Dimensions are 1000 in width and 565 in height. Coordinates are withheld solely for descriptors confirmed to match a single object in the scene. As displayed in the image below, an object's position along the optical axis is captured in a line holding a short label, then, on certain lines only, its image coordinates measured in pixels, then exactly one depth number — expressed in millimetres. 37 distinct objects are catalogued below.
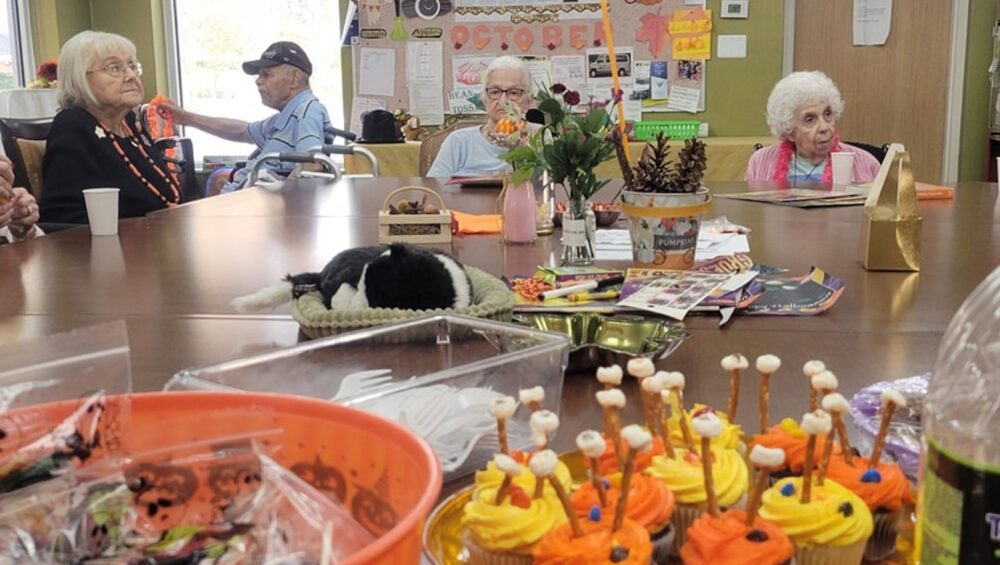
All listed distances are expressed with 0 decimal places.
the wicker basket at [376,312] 1000
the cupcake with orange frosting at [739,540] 417
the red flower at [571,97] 1523
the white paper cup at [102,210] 1944
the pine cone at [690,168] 1338
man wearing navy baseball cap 4227
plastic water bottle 347
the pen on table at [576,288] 1226
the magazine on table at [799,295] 1151
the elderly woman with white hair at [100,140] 2736
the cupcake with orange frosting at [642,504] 449
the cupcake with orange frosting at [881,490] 469
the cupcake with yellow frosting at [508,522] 438
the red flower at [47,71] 5160
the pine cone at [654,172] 1382
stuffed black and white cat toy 1037
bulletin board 5109
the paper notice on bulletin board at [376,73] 5340
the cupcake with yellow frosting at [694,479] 467
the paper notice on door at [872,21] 4922
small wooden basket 1795
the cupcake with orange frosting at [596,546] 418
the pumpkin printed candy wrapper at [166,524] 368
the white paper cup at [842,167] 2709
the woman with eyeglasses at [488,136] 3367
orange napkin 1937
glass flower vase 1505
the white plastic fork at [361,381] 777
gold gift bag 1392
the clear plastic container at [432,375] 655
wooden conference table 942
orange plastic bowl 401
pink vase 1748
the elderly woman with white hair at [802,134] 3271
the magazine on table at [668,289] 1124
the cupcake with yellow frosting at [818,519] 436
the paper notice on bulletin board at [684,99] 5156
